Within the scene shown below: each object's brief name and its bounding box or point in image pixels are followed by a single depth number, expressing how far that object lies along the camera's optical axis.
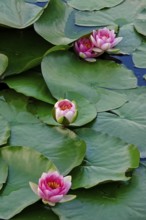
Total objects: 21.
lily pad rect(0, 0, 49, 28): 3.44
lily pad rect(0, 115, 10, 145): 3.06
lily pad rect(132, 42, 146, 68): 3.43
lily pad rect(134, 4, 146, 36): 3.57
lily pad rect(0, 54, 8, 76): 3.29
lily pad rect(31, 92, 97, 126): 3.15
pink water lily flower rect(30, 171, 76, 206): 2.88
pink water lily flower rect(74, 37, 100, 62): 3.41
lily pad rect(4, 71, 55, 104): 3.23
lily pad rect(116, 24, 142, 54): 3.51
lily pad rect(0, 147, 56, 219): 2.89
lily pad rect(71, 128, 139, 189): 2.96
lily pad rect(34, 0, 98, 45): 3.45
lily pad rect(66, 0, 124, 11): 3.67
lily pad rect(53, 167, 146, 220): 2.89
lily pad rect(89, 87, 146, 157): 3.12
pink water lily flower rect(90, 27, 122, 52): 3.41
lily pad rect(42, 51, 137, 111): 3.26
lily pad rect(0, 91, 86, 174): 3.01
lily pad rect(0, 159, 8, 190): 2.94
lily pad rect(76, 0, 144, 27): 3.60
